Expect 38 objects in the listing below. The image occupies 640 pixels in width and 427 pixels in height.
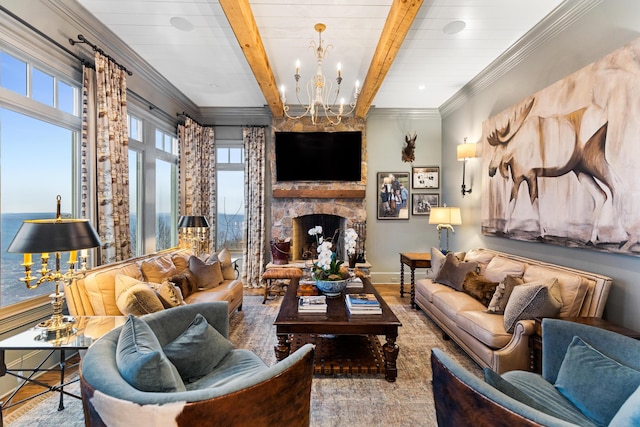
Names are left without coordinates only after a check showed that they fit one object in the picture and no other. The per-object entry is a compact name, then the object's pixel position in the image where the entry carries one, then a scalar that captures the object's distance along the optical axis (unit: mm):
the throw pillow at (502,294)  2705
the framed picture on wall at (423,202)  5645
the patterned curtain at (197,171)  4988
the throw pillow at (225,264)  4105
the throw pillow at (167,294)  2546
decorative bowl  3107
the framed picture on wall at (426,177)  5633
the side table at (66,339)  1824
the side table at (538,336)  2154
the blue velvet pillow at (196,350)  1698
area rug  2055
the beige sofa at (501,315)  2295
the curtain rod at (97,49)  2724
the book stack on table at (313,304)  2693
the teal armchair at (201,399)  961
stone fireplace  5445
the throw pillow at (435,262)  3943
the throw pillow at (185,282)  3211
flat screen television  5445
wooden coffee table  2473
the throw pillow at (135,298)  2297
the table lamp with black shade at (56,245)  1758
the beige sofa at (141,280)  2402
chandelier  2852
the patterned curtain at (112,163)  2969
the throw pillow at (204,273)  3619
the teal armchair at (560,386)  998
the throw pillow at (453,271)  3521
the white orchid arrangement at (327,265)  3133
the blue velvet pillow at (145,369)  1102
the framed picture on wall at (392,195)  5625
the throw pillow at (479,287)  2959
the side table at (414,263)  4456
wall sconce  4337
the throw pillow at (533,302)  2301
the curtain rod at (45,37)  2195
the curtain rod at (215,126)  5115
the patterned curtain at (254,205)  5434
